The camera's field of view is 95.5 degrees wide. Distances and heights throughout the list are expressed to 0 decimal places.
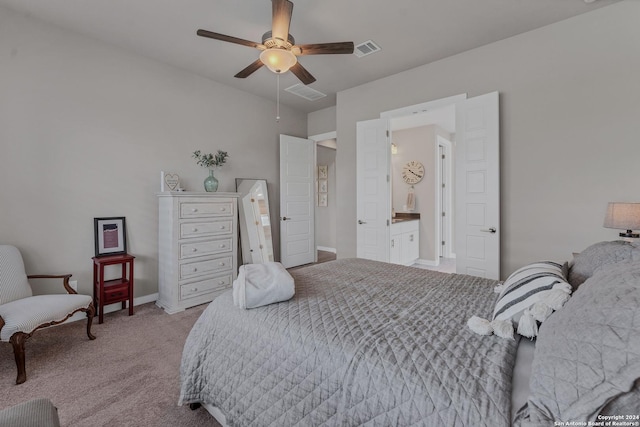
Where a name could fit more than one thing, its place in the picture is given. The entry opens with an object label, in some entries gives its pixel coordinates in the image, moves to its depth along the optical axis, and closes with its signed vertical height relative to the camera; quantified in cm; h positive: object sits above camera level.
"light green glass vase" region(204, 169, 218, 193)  384 +34
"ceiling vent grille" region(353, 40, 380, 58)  314 +179
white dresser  324 -45
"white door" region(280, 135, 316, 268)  500 +15
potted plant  385 +66
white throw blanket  148 -41
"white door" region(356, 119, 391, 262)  397 +27
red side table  290 -79
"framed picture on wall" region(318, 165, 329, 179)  734 +95
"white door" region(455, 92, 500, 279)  306 +24
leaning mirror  453 -19
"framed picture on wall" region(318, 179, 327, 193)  736 +59
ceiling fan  212 +131
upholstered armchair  198 -73
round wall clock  580 +75
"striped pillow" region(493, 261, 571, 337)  110 -36
